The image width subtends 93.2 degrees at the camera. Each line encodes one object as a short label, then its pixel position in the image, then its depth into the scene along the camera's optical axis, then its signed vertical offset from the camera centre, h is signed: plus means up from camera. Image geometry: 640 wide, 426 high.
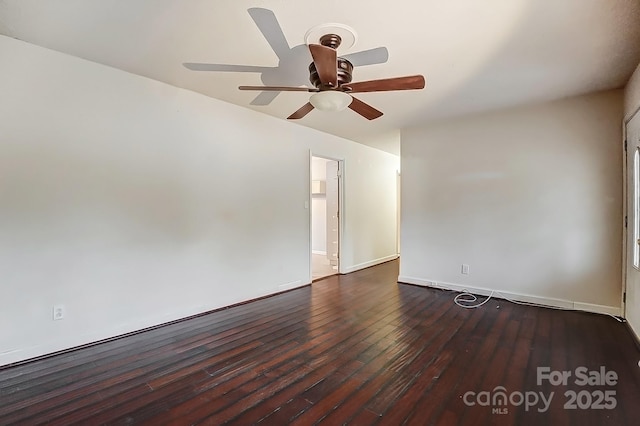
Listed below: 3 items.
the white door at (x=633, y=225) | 2.70 -0.11
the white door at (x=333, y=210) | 5.53 +0.05
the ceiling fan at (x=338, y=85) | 2.08 +0.91
